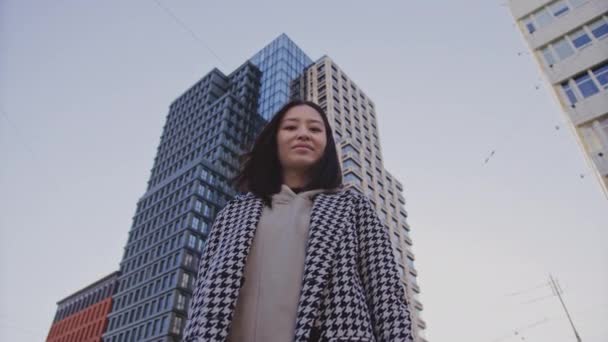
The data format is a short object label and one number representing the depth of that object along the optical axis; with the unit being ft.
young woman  5.93
